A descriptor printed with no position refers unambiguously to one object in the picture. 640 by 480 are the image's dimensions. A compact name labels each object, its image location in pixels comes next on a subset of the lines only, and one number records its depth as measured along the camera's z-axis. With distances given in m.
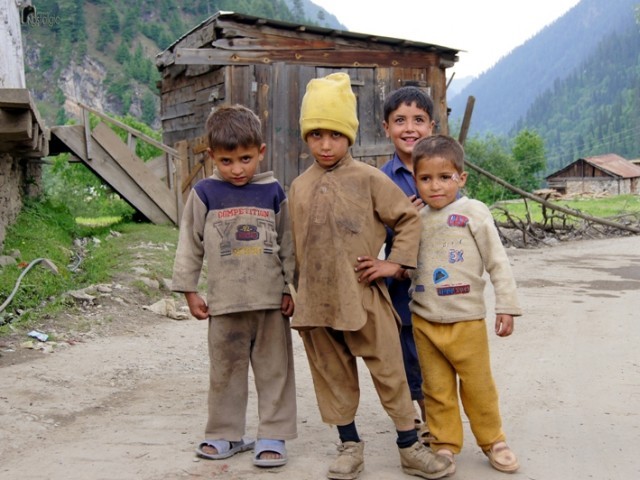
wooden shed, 10.55
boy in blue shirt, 3.36
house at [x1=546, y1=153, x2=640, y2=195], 54.53
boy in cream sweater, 3.03
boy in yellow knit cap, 2.94
